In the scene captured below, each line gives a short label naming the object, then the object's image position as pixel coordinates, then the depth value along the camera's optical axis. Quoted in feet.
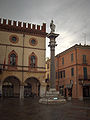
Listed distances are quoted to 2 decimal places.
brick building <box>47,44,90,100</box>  63.34
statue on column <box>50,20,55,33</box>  42.78
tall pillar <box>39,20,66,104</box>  36.90
